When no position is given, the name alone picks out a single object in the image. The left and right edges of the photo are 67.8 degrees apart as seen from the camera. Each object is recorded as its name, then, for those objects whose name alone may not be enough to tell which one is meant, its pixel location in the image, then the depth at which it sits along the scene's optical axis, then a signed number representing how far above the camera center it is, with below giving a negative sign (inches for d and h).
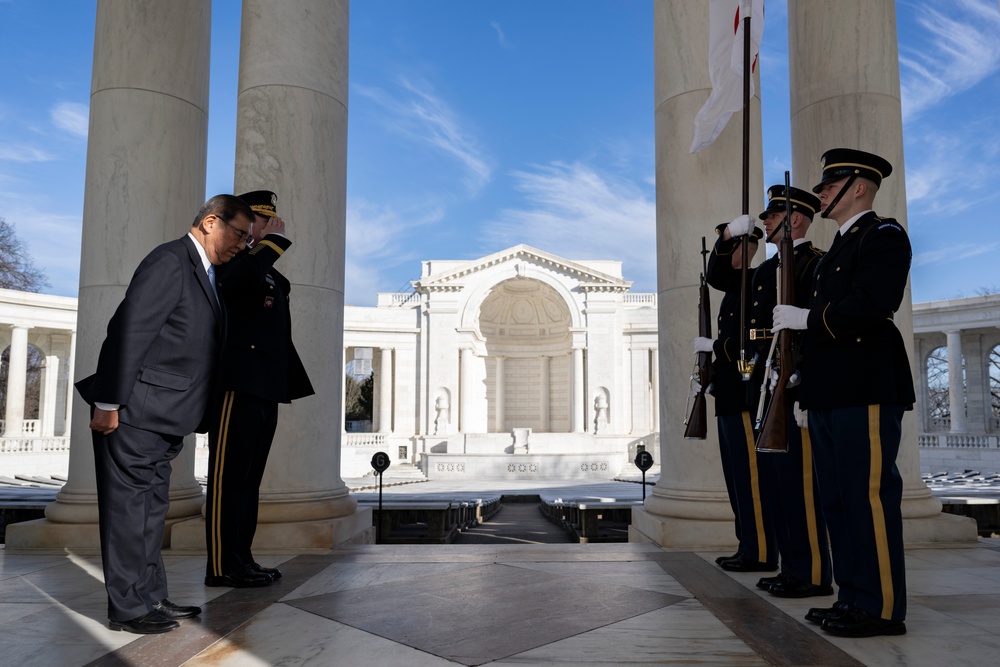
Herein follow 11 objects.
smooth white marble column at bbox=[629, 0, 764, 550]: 351.9 +95.0
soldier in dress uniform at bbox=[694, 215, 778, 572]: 273.6 -4.7
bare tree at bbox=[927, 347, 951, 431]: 2281.0 +77.8
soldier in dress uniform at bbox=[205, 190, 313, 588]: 257.4 +3.3
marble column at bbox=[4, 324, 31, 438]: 1699.1 +65.7
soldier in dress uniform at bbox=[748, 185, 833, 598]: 238.1 -20.2
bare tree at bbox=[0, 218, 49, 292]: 2006.6 +379.9
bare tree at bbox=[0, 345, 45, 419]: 2225.0 +91.3
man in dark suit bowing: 200.5 +0.5
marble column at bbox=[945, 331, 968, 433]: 1822.1 +72.6
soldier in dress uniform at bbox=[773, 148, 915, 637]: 191.5 +4.3
